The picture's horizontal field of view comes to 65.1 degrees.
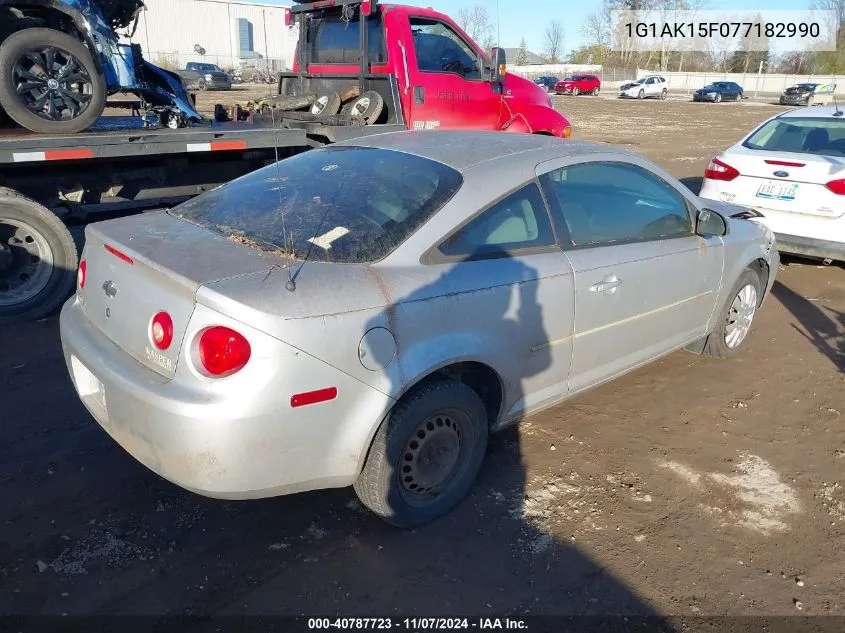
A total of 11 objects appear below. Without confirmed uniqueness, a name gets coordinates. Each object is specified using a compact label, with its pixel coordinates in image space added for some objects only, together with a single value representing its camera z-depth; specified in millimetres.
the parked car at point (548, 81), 50206
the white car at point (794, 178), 6137
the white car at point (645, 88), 47956
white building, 54031
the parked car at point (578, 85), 48938
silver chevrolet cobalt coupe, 2361
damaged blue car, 5199
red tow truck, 5164
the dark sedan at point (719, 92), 45438
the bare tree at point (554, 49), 85881
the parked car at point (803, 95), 41188
